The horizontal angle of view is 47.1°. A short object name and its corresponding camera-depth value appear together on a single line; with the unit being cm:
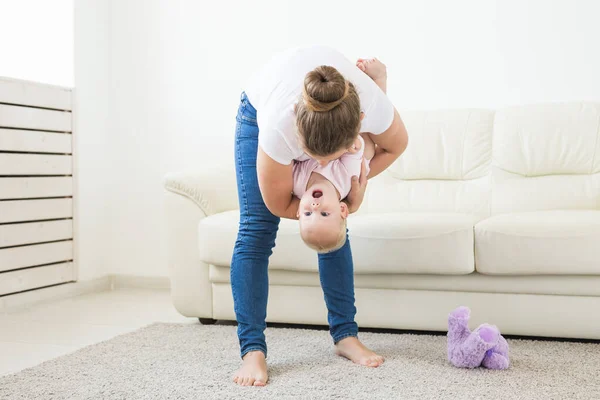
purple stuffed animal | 184
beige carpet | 168
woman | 152
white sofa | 215
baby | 163
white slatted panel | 299
